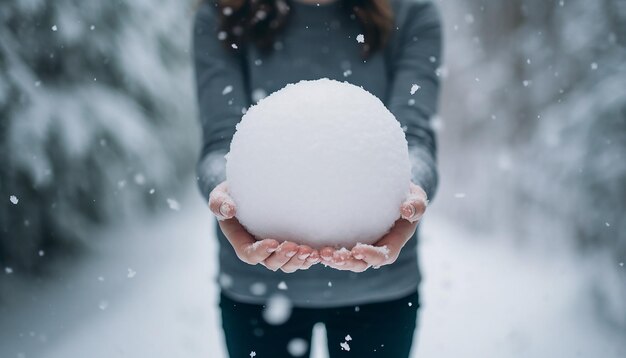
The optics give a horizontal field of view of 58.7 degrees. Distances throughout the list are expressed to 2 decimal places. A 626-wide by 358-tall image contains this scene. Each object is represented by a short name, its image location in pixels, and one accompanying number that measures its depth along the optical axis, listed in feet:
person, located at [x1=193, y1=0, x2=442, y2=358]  3.81
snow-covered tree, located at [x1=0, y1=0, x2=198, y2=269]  7.79
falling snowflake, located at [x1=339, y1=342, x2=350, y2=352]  3.87
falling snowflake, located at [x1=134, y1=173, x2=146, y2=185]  9.92
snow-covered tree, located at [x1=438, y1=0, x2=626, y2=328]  8.04
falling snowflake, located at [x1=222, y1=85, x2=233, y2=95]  4.07
